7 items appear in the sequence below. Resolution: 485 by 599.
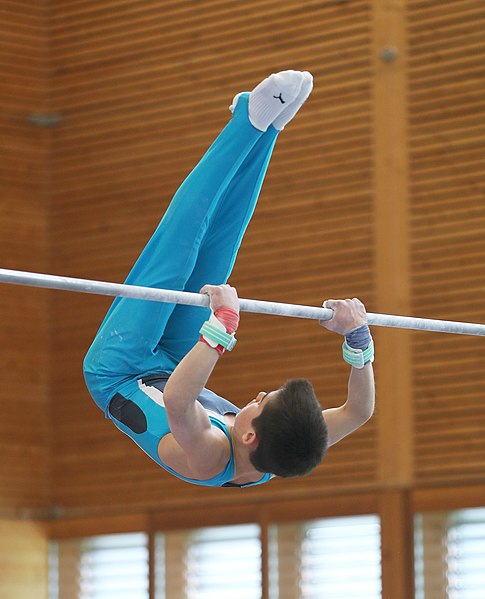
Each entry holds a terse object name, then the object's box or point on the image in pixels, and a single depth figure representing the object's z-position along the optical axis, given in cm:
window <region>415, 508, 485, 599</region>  1185
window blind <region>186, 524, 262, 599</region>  1308
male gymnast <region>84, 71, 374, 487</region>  645
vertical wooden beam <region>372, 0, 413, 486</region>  1229
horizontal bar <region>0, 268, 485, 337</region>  629
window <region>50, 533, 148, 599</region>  1381
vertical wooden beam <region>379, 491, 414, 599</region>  1207
